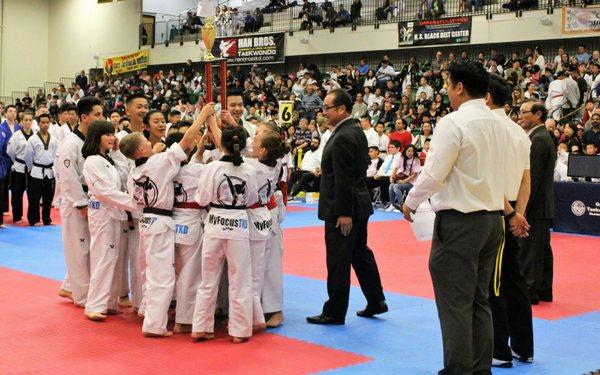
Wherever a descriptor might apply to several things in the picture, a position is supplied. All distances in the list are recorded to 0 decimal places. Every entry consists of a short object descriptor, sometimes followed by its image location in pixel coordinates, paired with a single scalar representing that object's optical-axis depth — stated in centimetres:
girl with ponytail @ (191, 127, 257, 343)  623
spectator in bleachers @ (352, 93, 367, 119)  2311
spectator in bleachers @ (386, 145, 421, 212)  1633
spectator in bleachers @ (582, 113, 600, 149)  1570
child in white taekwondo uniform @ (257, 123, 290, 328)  683
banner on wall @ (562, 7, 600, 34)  2142
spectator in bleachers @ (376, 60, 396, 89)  2505
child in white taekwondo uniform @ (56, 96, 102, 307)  746
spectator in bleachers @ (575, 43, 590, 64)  2100
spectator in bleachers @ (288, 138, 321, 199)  1883
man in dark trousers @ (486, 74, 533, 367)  560
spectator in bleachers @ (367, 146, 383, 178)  1797
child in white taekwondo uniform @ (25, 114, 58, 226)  1347
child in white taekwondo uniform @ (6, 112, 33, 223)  1373
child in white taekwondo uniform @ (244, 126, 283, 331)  654
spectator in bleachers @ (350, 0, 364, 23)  2836
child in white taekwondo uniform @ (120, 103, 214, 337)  639
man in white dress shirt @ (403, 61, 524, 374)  468
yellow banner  3622
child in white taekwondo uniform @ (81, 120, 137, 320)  701
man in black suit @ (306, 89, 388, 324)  668
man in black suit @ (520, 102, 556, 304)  738
